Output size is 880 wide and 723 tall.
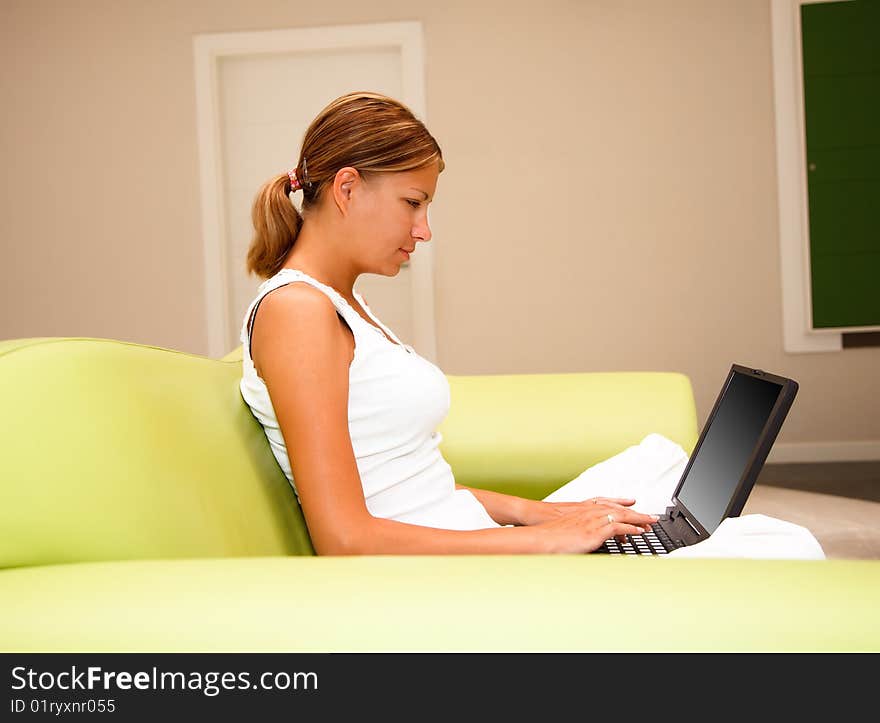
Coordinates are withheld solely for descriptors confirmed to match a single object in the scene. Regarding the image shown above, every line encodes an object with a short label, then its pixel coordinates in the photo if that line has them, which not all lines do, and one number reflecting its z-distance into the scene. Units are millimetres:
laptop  1270
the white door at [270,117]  5156
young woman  1057
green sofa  568
